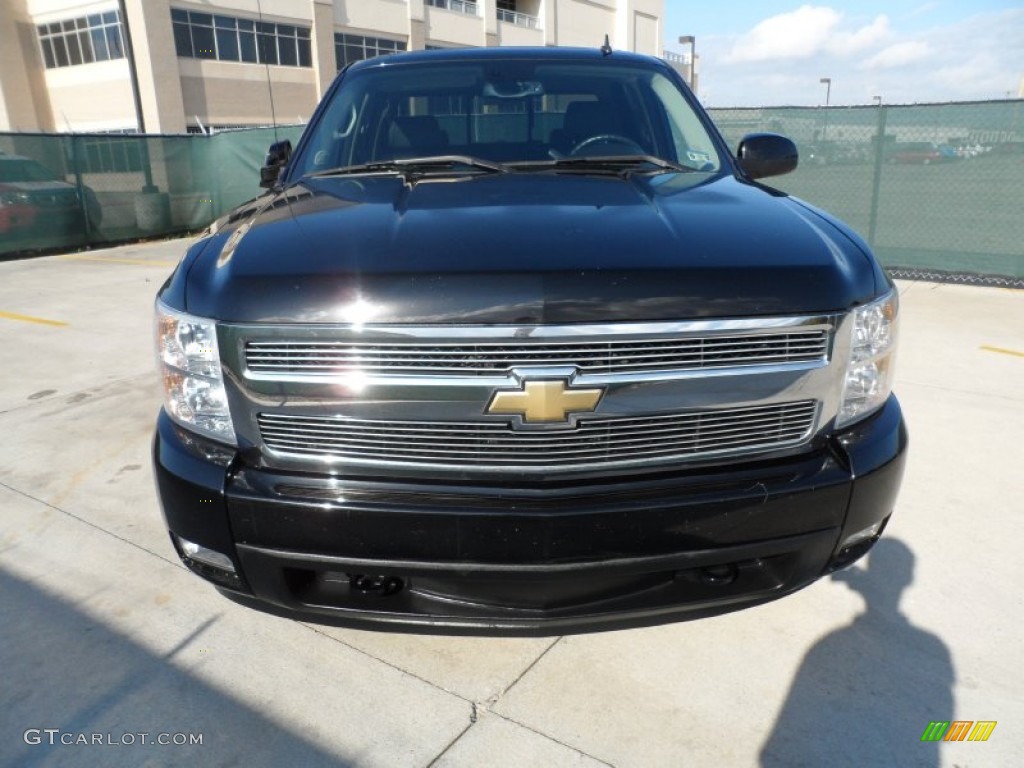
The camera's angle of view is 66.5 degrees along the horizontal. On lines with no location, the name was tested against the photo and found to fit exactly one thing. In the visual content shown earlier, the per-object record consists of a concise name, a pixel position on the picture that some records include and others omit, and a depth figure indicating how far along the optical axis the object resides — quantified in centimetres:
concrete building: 3069
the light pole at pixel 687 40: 2934
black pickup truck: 183
